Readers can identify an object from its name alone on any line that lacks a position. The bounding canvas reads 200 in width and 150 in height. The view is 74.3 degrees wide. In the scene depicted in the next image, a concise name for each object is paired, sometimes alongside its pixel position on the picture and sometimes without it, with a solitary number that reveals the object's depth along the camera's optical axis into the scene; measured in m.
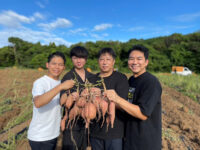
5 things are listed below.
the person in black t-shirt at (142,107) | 1.43
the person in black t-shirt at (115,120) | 1.68
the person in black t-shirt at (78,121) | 2.05
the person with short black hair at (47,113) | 1.80
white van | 19.59
